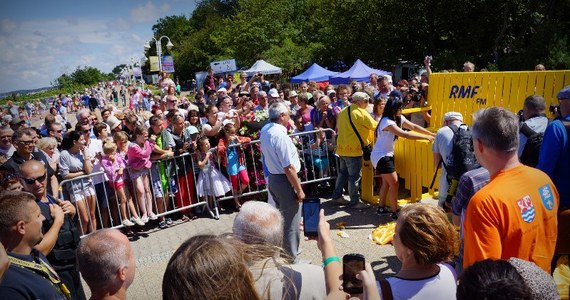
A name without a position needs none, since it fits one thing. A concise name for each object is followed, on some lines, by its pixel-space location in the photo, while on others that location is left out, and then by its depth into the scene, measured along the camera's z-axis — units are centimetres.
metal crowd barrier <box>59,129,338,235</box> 595
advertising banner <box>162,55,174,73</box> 2894
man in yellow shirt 622
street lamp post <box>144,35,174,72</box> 2510
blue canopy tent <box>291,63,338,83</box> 2084
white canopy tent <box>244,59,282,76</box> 2384
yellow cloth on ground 553
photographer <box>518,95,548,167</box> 413
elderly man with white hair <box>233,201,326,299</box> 188
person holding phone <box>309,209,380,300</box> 173
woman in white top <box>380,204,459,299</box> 199
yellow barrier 635
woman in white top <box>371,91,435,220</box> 571
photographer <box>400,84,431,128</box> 880
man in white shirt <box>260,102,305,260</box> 439
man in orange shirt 212
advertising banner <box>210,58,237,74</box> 3184
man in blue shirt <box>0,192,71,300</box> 230
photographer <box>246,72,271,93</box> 1717
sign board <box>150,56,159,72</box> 2902
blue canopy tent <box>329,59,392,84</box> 1880
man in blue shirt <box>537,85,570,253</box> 343
